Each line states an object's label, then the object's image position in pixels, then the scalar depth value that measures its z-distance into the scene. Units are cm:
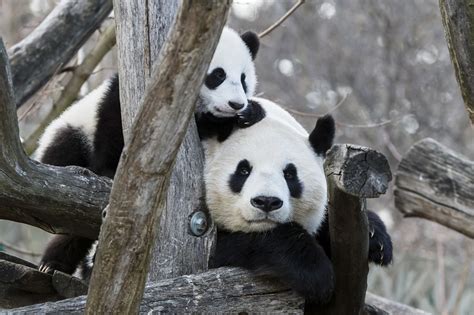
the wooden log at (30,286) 813
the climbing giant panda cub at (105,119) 852
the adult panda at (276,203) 730
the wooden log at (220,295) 674
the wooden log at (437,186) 1022
